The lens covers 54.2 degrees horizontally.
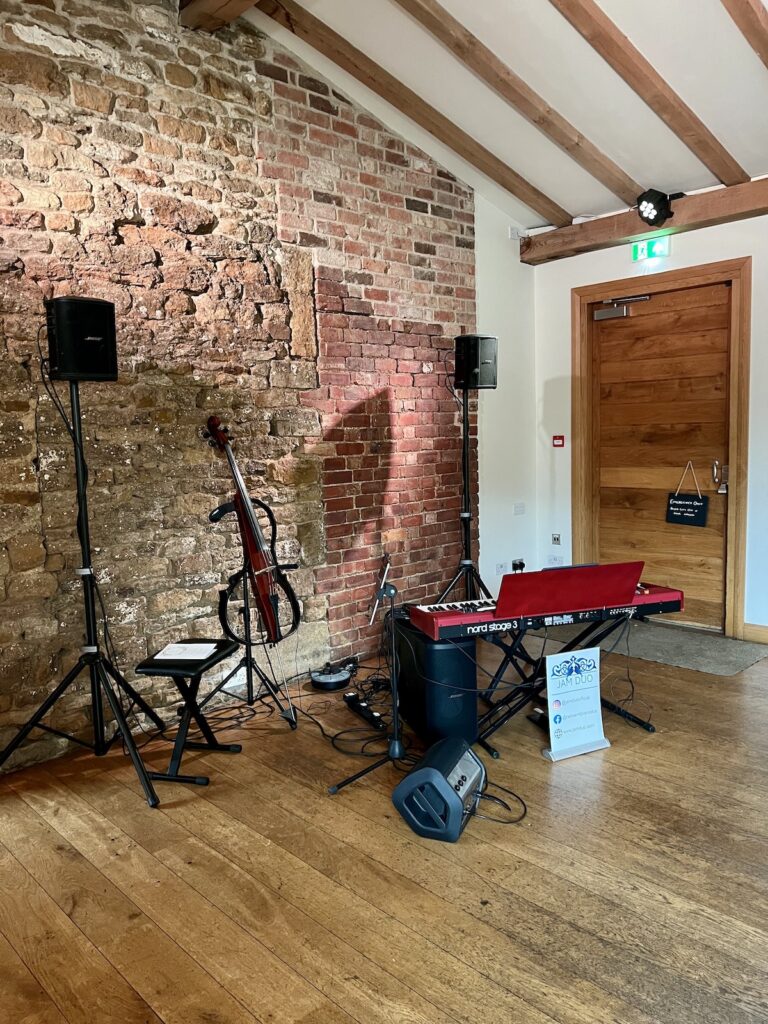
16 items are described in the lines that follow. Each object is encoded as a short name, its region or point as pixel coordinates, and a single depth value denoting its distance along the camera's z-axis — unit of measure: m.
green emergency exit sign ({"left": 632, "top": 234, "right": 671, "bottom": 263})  5.01
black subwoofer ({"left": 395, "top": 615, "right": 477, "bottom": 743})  3.24
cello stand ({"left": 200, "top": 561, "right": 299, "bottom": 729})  3.72
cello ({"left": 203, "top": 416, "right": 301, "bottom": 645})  3.62
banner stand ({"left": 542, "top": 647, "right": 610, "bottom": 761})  3.21
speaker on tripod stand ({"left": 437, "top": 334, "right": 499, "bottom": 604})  4.82
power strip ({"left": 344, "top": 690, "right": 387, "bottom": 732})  3.61
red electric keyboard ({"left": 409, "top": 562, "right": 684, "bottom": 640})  3.02
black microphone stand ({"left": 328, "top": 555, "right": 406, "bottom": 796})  3.00
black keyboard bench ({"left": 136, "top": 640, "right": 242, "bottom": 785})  3.02
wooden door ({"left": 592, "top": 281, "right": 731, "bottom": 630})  4.99
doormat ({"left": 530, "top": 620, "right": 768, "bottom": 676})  4.44
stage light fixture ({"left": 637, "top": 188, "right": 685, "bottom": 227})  4.77
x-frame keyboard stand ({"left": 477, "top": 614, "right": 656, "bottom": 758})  3.31
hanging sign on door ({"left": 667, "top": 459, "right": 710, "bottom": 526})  5.07
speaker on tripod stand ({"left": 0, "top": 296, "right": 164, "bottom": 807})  2.97
